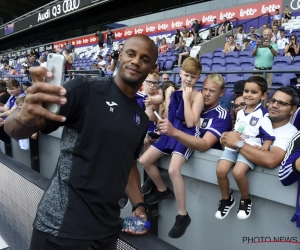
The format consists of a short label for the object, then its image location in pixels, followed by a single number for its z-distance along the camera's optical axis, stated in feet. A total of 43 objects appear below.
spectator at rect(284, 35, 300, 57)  22.90
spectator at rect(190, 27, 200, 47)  36.20
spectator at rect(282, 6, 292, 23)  32.51
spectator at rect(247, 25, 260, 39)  30.07
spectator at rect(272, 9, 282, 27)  31.13
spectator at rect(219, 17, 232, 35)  38.01
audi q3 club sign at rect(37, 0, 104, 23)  57.41
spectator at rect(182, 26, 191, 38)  38.93
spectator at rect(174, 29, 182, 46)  39.29
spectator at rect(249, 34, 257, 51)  25.64
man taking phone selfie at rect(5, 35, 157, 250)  3.85
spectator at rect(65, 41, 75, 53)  58.42
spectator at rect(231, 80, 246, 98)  10.98
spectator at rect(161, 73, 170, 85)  15.11
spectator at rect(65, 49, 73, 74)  32.17
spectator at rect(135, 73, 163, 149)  8.91
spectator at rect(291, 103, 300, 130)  7.62
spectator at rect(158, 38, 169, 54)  39.37
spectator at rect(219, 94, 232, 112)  12.84
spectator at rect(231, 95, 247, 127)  9.82
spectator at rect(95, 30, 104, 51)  55.93
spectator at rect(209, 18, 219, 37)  39.11
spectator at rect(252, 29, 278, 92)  17.66
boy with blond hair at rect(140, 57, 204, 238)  7.59
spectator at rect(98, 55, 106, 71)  35.53
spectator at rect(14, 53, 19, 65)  76.60
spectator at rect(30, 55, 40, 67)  46.07
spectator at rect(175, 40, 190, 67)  29.58
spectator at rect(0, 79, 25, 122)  16.62
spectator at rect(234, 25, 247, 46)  31.24
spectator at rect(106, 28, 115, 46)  57.70
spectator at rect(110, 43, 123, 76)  24.99
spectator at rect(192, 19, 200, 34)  39.43
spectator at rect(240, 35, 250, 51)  28.56
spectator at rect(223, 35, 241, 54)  29.32
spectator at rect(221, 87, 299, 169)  6.25
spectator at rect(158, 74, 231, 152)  7.34
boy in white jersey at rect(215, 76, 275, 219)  6.51
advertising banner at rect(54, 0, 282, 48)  38.99
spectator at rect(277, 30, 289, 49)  27.11
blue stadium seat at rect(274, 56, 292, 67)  21.34
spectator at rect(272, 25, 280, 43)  27.59
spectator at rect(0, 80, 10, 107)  17.96
